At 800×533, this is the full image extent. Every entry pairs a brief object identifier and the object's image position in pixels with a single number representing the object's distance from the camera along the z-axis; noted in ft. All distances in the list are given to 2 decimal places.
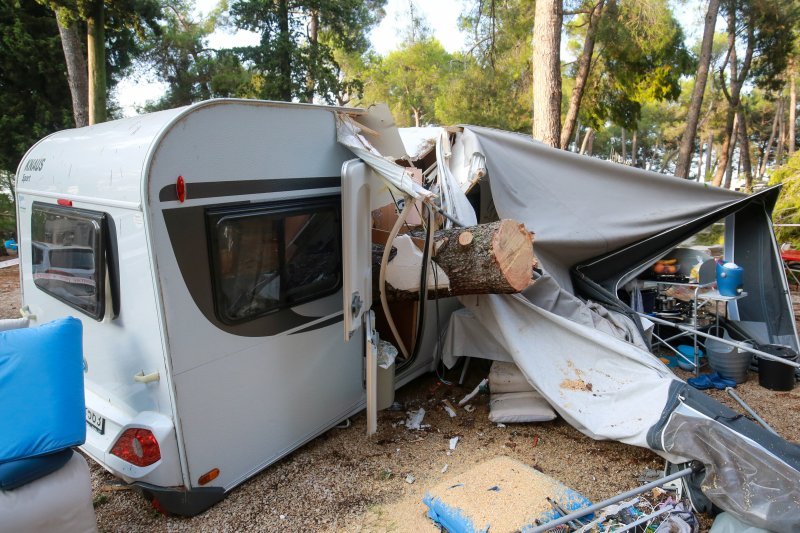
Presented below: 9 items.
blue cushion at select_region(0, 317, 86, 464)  7.20
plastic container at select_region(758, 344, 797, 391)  15.37
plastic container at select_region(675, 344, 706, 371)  17.48
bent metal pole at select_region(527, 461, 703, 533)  7.55
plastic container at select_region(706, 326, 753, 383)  15.97
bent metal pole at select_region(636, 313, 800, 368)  12.39
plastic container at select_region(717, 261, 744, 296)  16.78
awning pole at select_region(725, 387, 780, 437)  11.58
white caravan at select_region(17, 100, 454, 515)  8.70
